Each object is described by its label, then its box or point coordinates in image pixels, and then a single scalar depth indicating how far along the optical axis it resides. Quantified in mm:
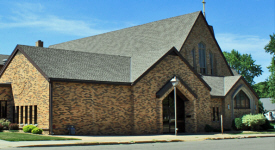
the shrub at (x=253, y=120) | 34781
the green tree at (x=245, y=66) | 83125
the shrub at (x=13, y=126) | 26438
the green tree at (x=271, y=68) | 52906
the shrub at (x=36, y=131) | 24531
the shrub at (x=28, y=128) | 25359
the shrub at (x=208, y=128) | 33875
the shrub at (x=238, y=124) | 35781
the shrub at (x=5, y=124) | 26758
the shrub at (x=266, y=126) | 36719
